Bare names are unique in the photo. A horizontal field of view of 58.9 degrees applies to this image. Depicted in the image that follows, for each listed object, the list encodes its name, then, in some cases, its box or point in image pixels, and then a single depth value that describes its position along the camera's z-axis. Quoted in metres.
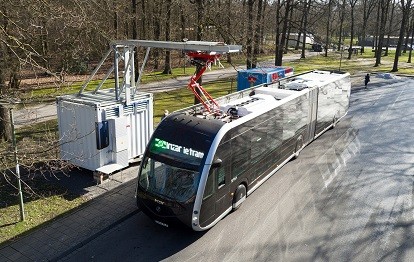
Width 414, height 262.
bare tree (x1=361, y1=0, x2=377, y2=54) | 53.53
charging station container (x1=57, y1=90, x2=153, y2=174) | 11.01
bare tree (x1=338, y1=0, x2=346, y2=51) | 49.76
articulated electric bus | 8.20
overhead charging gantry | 9.71
